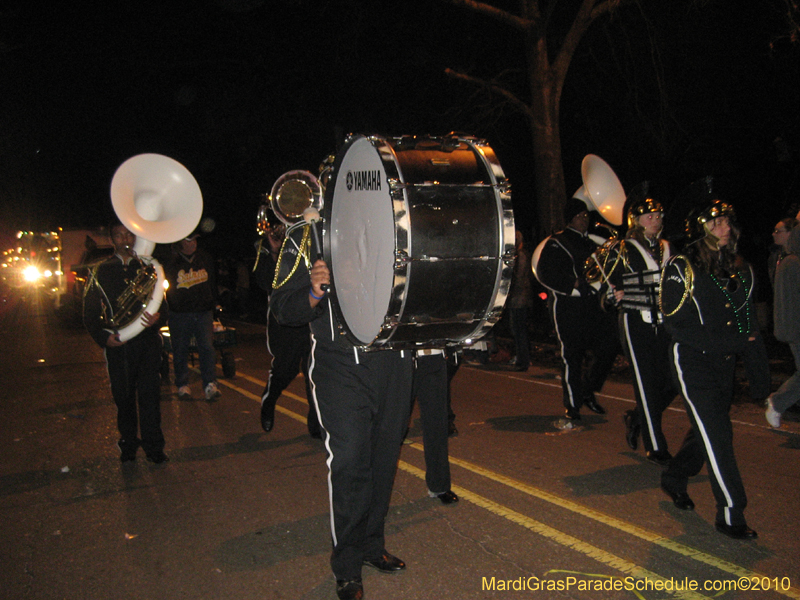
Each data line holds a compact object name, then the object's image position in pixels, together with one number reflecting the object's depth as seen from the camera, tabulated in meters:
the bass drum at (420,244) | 3.13
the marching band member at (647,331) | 5.35
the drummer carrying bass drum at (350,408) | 3.40
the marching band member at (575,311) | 6.74
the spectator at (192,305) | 8.57
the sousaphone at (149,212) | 5.75
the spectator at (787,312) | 6.43
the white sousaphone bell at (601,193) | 7.03
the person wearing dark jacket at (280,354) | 6.33
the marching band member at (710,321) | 4.09
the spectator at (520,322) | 10.51
